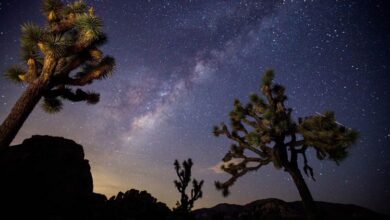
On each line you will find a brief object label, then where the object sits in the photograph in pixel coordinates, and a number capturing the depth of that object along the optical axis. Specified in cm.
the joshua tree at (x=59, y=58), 663
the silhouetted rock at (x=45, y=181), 611
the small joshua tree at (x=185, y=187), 957
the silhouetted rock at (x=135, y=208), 835
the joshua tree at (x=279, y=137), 835
